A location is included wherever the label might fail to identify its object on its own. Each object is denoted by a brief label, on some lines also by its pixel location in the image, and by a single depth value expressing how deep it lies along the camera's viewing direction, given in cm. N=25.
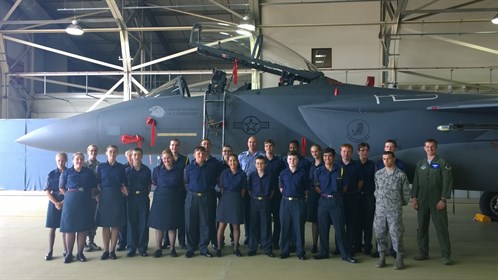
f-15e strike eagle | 666
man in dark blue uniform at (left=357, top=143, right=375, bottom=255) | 554
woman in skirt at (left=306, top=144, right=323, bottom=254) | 559
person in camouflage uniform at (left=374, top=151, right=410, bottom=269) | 487
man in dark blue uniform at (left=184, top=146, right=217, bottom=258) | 548
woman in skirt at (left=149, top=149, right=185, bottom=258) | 543
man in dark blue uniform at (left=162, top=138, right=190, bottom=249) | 566
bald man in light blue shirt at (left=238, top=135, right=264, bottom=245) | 574
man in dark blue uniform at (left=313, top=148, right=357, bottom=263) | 516
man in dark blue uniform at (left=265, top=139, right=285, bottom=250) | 560
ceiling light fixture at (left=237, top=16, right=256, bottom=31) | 1425
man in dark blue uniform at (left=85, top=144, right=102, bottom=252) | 580
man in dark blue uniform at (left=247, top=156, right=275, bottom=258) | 543
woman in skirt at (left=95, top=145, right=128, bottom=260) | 532
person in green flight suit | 512
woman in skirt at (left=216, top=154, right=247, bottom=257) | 542
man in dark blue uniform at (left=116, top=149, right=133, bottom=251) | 577
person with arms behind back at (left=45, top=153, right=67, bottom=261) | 544
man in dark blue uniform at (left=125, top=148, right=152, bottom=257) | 560
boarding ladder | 713
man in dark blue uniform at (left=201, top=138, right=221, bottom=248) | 556
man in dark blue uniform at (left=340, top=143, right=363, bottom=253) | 537
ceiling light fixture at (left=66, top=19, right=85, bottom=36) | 1399
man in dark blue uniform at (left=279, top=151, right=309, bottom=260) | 525
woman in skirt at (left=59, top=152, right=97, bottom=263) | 517
